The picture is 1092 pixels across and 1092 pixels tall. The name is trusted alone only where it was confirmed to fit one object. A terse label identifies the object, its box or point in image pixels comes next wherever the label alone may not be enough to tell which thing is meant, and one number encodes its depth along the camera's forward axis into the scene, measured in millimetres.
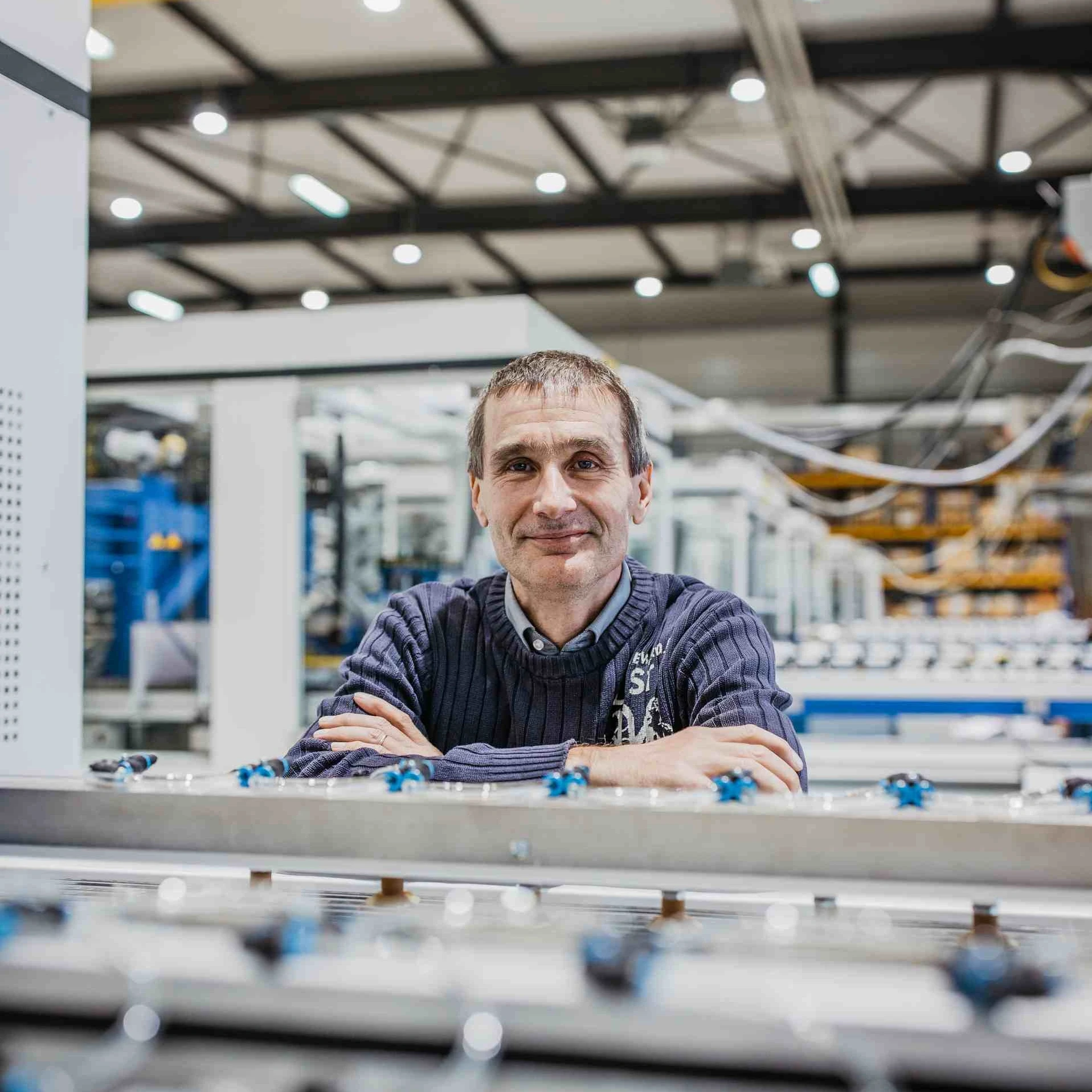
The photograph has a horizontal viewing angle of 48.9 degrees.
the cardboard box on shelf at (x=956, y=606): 11820
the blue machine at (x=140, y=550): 5246
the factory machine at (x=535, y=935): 555
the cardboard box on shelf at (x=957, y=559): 11430
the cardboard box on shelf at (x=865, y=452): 11977
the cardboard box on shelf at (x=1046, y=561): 11391
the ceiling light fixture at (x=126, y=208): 8844
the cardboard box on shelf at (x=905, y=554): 12117
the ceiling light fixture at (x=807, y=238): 9534
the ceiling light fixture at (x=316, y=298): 11602
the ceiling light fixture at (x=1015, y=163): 8188
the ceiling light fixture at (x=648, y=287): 11344
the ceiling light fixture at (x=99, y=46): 5828
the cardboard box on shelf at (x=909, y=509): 12023
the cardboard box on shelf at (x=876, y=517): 12172
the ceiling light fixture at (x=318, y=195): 5805
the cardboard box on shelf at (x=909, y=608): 12109
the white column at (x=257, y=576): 3863
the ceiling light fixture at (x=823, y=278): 8266
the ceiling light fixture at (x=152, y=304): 7363
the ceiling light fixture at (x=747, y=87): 6035
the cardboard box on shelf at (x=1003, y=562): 11594
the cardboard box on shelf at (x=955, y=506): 11773
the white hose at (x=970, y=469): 4199
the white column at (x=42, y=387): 1412
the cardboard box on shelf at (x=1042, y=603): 11438
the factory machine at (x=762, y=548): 5332
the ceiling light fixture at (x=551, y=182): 8580
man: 1582
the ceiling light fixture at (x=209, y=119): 6680
